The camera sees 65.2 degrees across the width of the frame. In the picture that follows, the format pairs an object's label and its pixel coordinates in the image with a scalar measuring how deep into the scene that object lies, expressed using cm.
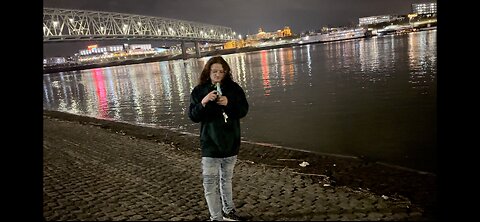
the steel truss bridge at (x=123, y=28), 11400
